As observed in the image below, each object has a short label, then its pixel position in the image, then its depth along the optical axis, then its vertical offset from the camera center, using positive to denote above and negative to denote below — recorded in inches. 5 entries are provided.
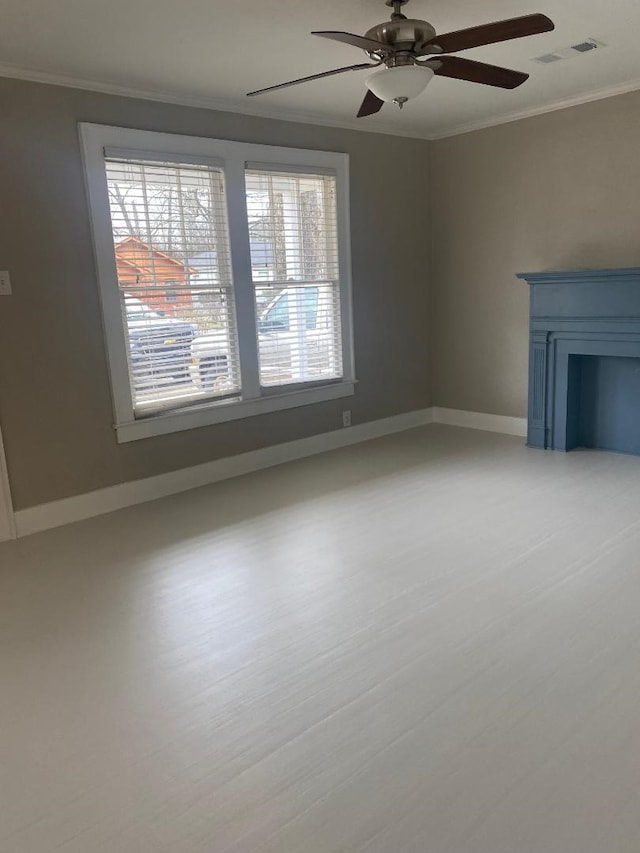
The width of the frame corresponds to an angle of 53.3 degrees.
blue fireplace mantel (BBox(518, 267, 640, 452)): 167.8 -13.0
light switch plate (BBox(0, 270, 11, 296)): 133.9 +6.9
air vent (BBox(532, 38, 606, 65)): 132.6 +49.7
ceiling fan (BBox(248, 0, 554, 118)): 93.0 +37.4
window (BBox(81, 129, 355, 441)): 150.3 +8.0
